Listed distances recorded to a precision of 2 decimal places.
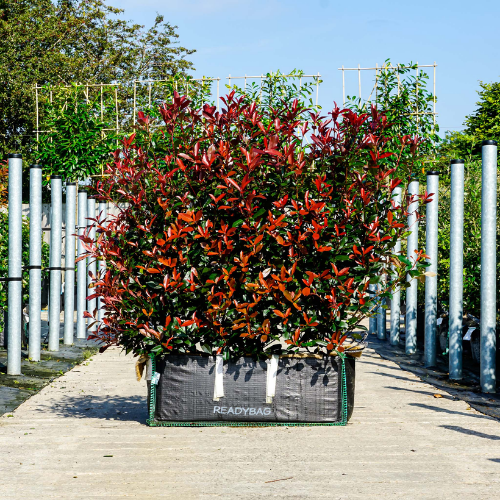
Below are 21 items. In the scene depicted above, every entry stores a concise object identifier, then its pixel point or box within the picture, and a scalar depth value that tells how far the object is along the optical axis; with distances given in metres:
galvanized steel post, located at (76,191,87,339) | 12.24
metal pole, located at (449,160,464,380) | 8.46
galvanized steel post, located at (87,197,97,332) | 12.74
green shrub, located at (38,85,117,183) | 16.36
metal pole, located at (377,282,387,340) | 13.33
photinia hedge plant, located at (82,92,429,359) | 5.89
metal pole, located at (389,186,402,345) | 12.17
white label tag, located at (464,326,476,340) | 8.94
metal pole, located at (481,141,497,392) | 7.75
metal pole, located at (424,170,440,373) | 9.64
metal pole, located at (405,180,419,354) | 10.97
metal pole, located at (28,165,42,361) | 9.44
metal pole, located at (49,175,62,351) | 10.89
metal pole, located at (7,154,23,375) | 8.62
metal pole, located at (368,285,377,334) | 14.45
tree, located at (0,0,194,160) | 27.55
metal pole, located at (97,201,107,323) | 13.12
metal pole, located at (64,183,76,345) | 11.76
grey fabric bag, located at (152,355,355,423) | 6.14
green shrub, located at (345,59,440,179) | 14.65
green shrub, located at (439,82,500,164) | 27.92
